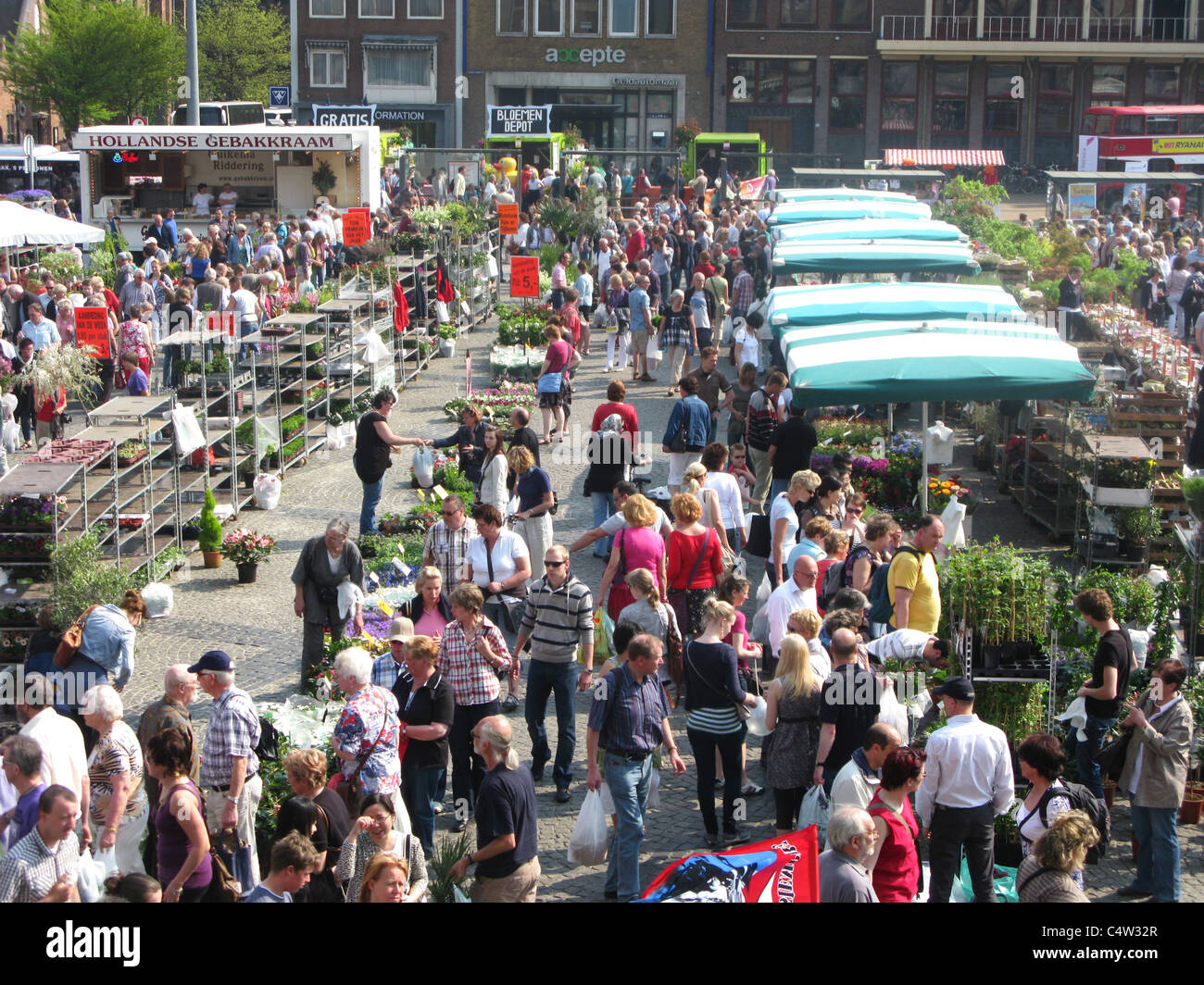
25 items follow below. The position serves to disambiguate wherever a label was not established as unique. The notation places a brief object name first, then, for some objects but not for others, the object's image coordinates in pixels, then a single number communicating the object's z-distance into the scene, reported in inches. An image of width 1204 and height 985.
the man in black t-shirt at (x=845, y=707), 310.3
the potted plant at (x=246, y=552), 530.0
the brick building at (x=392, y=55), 2228.1
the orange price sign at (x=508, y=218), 1133.7
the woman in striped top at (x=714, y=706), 320.2
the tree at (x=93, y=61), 1929.1
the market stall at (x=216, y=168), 1238.9
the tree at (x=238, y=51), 2422.5
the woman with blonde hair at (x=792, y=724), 318.3
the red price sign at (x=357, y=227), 972.6
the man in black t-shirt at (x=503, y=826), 263.7
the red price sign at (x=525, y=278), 861.8
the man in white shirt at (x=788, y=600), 368.8
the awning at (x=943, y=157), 1776.6
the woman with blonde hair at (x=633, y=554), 392.8
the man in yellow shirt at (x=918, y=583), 368.5
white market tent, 893.8
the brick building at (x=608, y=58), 2188.7
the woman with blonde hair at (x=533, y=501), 474.6
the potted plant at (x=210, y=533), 546.3
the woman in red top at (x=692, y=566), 402.6
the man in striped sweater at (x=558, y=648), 355.3
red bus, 1567.4
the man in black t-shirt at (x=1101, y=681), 330.6
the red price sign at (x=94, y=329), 731.4
